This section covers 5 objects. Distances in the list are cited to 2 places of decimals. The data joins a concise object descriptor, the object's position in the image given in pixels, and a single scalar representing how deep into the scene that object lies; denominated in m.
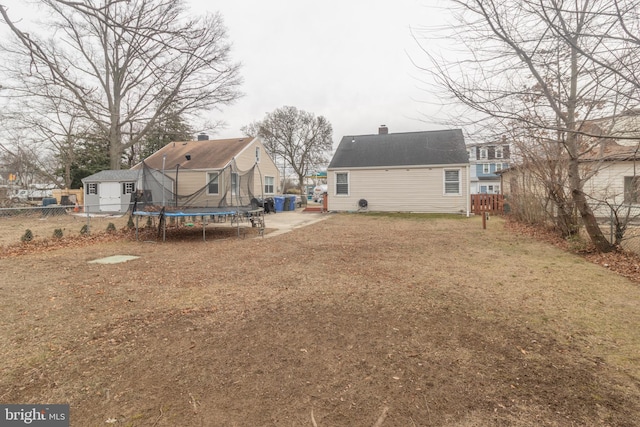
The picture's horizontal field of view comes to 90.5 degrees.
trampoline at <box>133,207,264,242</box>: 9.22
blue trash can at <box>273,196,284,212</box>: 20.28
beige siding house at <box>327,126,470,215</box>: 16.52
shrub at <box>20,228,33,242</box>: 8.24
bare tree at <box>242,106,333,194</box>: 33.69
